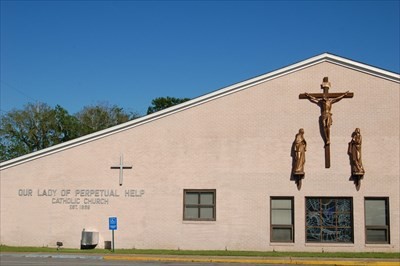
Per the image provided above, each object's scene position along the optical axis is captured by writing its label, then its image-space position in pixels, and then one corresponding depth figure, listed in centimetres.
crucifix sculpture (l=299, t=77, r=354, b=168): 2592
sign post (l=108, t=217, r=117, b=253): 2575
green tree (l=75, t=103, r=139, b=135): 7012
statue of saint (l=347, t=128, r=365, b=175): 2556
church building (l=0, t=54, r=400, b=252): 2583
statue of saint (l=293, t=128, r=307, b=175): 2588
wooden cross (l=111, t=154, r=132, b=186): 2702
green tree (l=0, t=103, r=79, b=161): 6238
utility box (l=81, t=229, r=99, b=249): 2628
